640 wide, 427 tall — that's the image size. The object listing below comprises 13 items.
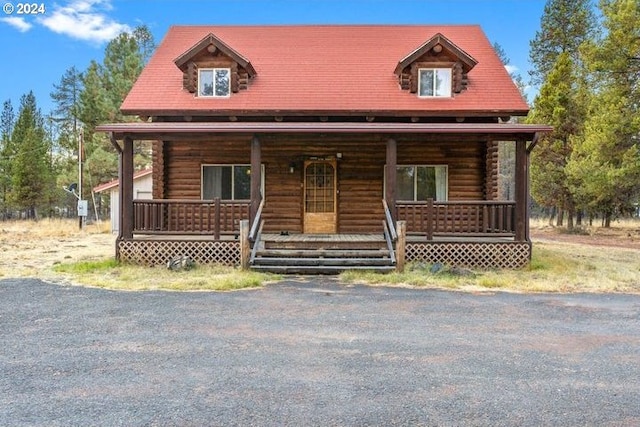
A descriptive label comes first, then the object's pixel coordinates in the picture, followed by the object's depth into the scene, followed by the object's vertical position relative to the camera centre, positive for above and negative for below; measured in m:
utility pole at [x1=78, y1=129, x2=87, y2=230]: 24.34 +0.38
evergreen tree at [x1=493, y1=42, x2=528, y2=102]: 41.80 +13.32
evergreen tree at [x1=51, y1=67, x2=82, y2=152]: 42.44 +10.37
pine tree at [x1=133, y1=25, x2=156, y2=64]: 36.19 +13.28
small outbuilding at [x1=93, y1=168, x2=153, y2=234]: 22.97 +1.10
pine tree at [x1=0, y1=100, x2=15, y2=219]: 38.00 +4.71
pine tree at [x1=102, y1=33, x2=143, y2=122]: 27.95 +8.83
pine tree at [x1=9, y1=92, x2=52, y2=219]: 34.81 +3.31
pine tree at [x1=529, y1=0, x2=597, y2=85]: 28.00 +11.32
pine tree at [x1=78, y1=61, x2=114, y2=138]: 28.05 +6.83
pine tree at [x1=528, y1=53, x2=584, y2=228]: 22.91 +4.10
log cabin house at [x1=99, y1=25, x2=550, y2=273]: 11.22 +1.59
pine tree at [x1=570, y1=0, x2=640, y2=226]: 17.02 +4.13
